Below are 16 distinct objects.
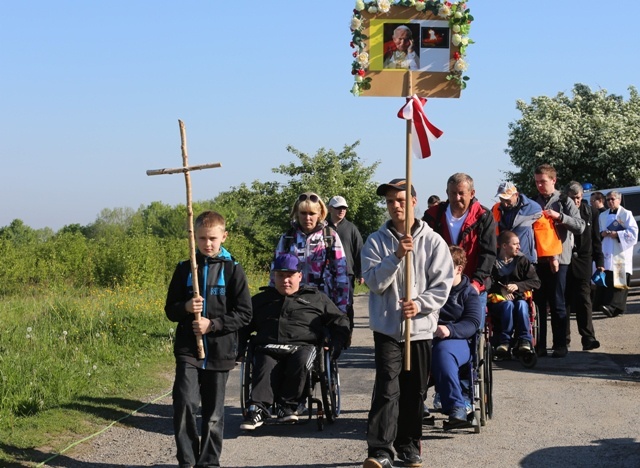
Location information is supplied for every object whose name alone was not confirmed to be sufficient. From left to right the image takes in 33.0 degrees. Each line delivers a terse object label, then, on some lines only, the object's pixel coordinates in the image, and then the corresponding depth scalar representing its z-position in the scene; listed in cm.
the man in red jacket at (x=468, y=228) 973
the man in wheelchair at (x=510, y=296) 1174
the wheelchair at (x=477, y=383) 820
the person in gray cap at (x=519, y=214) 1216
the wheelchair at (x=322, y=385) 856
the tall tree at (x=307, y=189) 3644
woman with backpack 983
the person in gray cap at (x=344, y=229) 1175
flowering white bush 3766
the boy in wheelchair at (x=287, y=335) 859
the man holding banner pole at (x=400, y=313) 689
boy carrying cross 685
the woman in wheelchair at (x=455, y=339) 799
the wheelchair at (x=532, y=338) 1173
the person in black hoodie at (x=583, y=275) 1324
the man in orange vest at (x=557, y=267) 1264
